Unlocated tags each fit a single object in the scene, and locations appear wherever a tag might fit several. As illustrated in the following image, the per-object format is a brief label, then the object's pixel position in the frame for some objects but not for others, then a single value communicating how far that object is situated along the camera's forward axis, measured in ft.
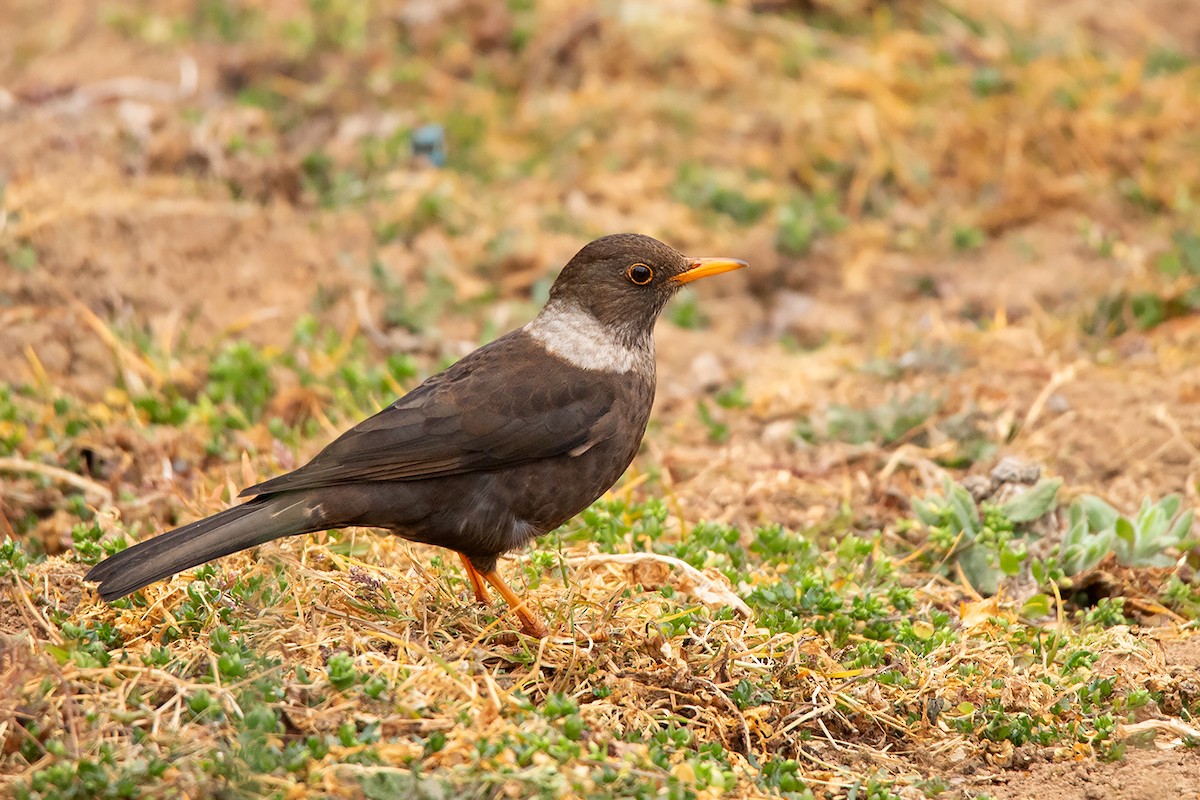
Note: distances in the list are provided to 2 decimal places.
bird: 30.76
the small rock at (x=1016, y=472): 38.19
